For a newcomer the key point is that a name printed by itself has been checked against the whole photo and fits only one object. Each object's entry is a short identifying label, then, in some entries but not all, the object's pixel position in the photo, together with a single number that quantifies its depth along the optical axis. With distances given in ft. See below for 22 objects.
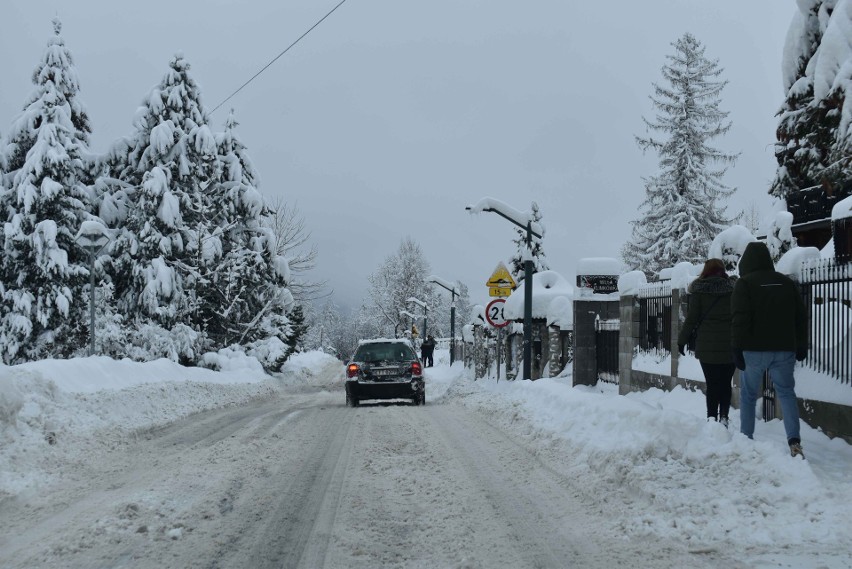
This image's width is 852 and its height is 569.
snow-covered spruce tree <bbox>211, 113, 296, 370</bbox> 106.01
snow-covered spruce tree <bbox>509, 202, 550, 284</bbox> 165.89
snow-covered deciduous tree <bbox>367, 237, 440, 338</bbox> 270.67
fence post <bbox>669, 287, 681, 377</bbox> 42.09
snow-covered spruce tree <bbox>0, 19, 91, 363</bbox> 90.84
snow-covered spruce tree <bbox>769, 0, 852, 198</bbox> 23.85
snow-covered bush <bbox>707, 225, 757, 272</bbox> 45.29
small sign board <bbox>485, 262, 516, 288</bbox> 74.49
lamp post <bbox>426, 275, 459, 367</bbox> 152.46
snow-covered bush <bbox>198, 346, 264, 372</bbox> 96.07
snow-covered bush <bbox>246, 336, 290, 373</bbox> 108.68
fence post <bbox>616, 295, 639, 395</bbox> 49.83
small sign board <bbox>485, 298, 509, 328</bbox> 70.79
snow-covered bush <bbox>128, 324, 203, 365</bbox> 92.32
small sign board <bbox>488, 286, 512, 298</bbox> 75.98
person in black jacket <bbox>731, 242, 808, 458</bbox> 24.31
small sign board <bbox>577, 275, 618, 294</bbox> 58.80
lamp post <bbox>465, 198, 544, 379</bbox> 66.39
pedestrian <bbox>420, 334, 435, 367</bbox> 137.34
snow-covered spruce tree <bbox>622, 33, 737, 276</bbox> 129.70
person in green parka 28.76
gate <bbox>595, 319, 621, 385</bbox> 55.72
